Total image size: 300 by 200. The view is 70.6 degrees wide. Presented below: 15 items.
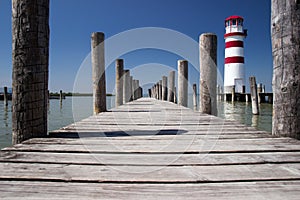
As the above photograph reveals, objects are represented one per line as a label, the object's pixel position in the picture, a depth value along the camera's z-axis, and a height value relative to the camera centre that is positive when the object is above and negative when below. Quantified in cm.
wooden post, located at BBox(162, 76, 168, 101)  1291 +61
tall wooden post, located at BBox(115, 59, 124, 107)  891 +72
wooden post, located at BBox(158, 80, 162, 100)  1634 +64
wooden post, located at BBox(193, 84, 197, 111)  1504 +18
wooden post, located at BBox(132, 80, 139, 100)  2142 +124
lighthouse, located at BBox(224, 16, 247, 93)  2636 +512
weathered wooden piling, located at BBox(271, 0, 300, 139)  218 +36
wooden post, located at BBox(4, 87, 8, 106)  2085 -8
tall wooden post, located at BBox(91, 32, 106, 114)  490 +65
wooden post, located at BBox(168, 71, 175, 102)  1055 +68
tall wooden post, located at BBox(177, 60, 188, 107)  746 +58
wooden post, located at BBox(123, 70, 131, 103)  1224 +63
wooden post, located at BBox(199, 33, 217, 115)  427 +68
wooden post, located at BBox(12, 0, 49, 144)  212 +34
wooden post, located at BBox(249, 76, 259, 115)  1294 +14
